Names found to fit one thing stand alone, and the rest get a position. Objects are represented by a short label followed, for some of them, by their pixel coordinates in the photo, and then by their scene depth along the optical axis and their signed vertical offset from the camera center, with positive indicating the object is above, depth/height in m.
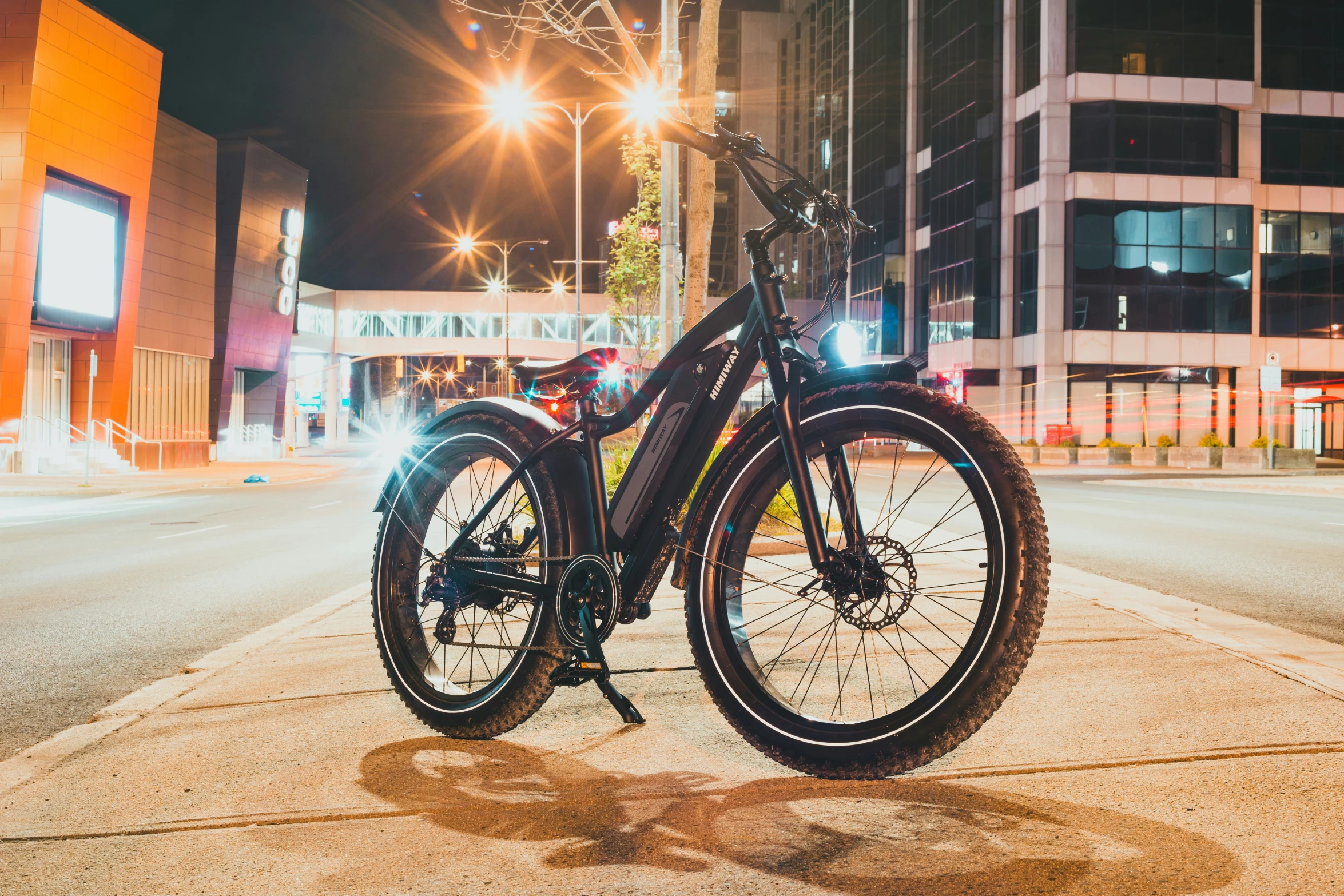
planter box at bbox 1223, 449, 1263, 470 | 41.16 +1.12
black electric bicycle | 3.02 -0.18
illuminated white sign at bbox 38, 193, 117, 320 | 34.84 +6.84
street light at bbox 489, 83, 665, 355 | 11.67 +7.06
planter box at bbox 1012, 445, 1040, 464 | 47.72 +1.38
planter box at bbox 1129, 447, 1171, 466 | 43.94 +1.24
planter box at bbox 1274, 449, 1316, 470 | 40.91 +1.15
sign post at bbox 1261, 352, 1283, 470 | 35.69 +3.75
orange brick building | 33.00 +10.01
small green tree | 36.09 +7.47
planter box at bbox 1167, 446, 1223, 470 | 43.00 +1.19
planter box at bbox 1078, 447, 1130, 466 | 45.66 +1.26
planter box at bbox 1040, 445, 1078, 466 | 46.66 +1.28
